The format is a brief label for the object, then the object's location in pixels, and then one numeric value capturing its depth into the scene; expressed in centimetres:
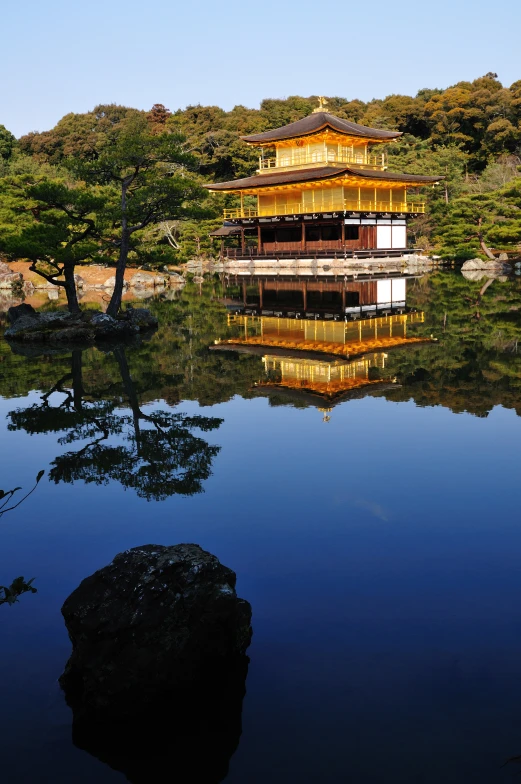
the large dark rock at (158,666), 370
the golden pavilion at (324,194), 4050
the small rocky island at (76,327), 1914
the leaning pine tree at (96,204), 1889
